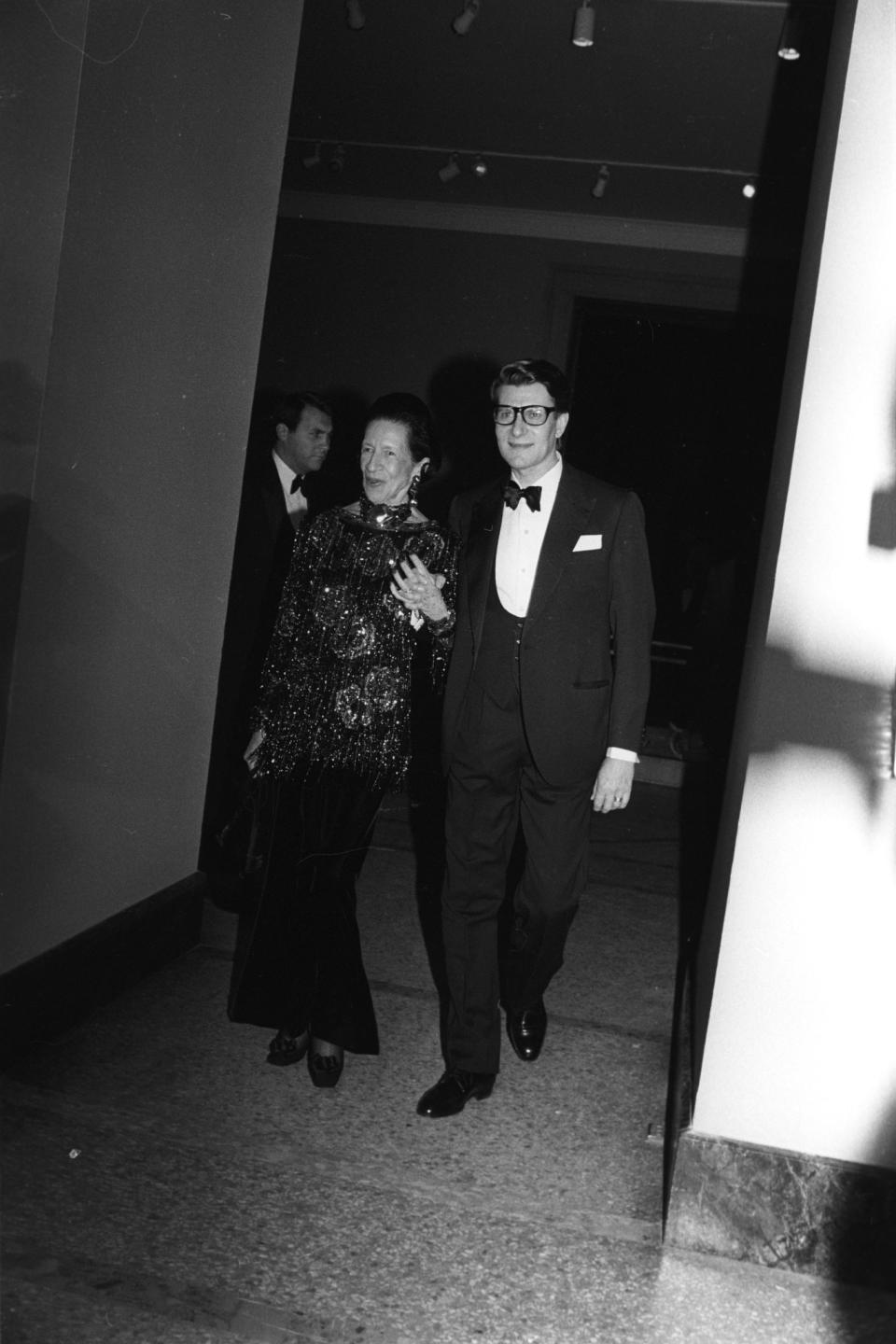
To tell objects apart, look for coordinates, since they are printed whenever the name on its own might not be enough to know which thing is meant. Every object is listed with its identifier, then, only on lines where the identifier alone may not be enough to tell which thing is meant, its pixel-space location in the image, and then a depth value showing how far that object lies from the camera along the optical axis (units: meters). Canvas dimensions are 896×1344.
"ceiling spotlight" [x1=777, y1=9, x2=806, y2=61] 5.01
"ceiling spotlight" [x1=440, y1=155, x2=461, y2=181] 7.23
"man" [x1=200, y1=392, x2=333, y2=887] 3.98
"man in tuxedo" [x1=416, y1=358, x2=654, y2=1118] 2.98
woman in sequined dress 2.88
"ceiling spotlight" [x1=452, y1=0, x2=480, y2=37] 5.19
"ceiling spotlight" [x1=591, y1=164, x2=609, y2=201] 7.11
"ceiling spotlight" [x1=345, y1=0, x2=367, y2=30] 5.35
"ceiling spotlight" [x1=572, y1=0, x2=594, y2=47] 4.98
